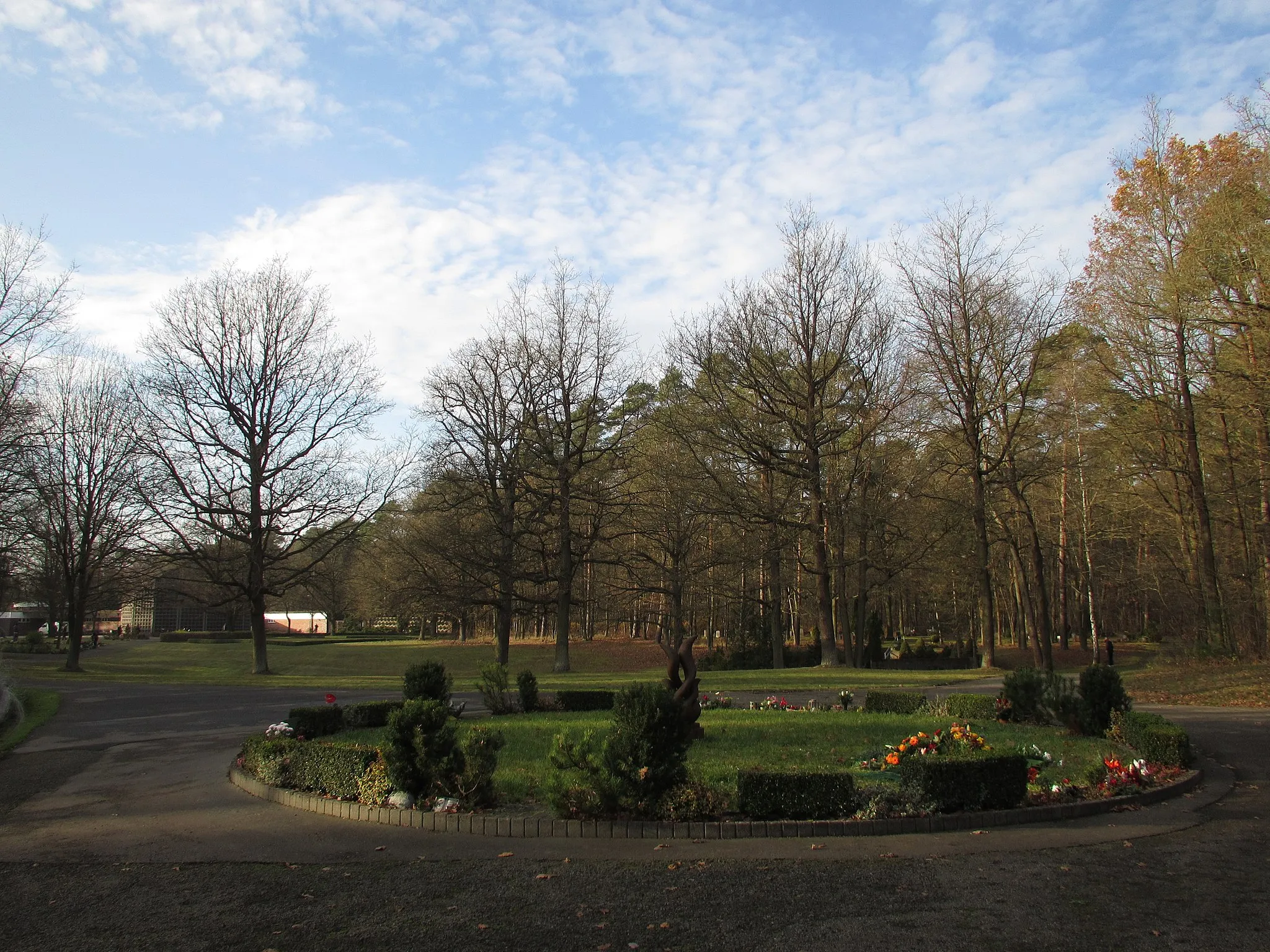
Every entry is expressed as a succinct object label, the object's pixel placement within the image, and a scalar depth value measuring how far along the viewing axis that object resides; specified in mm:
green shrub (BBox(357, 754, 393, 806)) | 8383
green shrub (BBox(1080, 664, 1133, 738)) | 13062
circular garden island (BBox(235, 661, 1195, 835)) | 7594
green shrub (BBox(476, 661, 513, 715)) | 17031
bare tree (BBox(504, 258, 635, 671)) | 33438
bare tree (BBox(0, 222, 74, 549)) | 20125
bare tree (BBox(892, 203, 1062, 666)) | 29031
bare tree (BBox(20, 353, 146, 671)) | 34844
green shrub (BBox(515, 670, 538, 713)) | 17312
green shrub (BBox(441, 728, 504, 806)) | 8180
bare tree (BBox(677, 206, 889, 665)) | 30703
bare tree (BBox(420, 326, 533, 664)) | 33812
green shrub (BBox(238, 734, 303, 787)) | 9547
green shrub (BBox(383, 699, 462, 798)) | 8289
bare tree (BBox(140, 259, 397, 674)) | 32125
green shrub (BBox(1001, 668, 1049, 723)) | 14570
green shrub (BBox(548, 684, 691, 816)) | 7574
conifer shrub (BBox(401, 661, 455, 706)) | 14875
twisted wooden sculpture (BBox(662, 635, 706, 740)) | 10711
